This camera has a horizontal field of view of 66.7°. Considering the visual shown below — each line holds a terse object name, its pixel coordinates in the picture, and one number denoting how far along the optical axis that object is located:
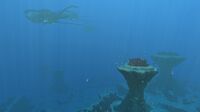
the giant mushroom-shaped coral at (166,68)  7.82
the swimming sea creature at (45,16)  7.02
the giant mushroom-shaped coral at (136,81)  3.98
